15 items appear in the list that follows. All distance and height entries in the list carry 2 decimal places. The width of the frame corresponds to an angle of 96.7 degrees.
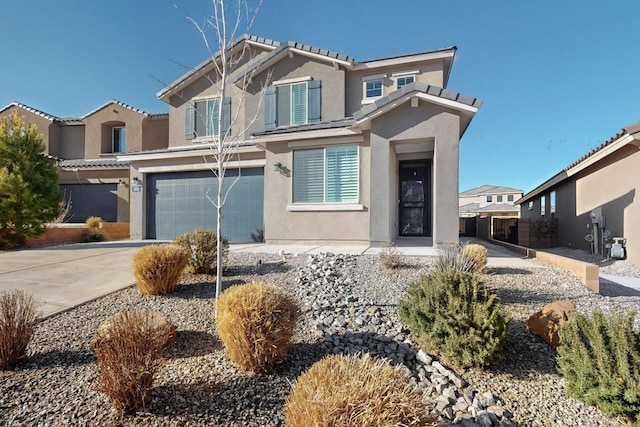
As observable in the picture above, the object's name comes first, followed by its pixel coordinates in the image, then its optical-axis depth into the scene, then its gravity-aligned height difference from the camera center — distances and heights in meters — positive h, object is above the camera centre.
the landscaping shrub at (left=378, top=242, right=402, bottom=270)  6.13 -0.91
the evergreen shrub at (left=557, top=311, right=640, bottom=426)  2.64 -1.43
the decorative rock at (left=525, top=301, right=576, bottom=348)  3.75 -1.38
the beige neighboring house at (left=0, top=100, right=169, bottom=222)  15.98 +4.46
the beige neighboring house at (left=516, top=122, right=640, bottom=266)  8.48 +0.82
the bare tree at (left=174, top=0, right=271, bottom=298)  4.50 +3.10
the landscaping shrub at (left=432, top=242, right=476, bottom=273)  4.92 -0.75
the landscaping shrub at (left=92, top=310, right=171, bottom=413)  2.48 -1.32
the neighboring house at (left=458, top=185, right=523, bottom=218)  30.28 +3.31
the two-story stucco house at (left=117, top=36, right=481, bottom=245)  8.26 +2.25
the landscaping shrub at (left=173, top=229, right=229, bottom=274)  6.07 -0.73
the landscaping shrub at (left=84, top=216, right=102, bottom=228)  13.63 -0.39
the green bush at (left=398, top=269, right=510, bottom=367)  3.36 -1.25
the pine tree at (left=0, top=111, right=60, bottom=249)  9.56 +1.03
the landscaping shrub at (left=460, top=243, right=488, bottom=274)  5.86 -0.77
